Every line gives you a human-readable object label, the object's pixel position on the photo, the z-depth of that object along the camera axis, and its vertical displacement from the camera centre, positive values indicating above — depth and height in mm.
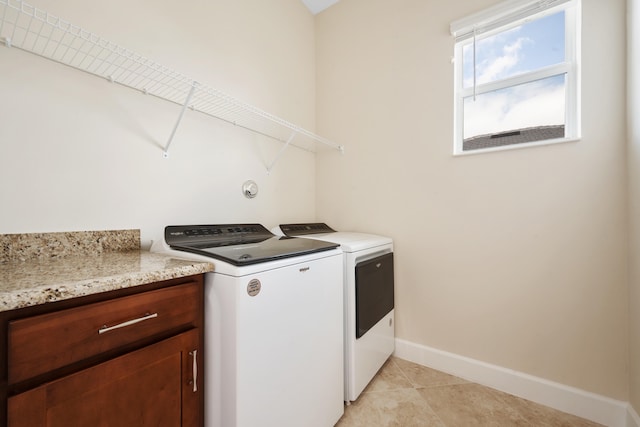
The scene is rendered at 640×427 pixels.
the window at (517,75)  1461 +859
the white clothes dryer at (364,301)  1429 -569
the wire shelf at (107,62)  932 +651
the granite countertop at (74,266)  598 -182
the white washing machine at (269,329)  877 -473
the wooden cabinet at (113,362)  582 -419
